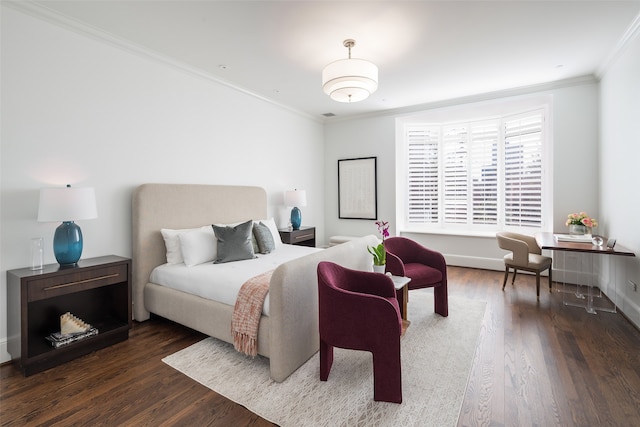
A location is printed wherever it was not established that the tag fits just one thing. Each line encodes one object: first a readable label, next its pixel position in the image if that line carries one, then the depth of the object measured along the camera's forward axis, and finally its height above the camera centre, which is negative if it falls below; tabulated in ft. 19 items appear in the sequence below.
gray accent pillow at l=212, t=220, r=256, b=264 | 10.46 -1.15
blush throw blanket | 7.29 -2.55
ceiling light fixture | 9.04 +3.99
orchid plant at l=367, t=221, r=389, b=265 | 8.94 -1.30
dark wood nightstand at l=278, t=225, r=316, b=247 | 15.60 -1.33
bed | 6.84 -1.71
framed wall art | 19.26 +1.45
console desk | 9.92 -1.97
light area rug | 5.84 -3.86
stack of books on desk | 11.35 -1.03
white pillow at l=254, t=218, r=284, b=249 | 13.68 -0.93
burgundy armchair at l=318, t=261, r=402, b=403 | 6.06 -2.45
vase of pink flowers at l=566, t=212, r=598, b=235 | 12.03 -0.52
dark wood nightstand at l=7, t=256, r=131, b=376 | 7.21 -2.67
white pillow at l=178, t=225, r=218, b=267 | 10.14 -1.20
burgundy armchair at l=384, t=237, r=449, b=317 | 10.13 -1.97
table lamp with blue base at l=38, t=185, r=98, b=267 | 7.66 -0.05
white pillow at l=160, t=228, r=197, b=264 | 10.44 -1.21
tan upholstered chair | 12.44 -2.02
